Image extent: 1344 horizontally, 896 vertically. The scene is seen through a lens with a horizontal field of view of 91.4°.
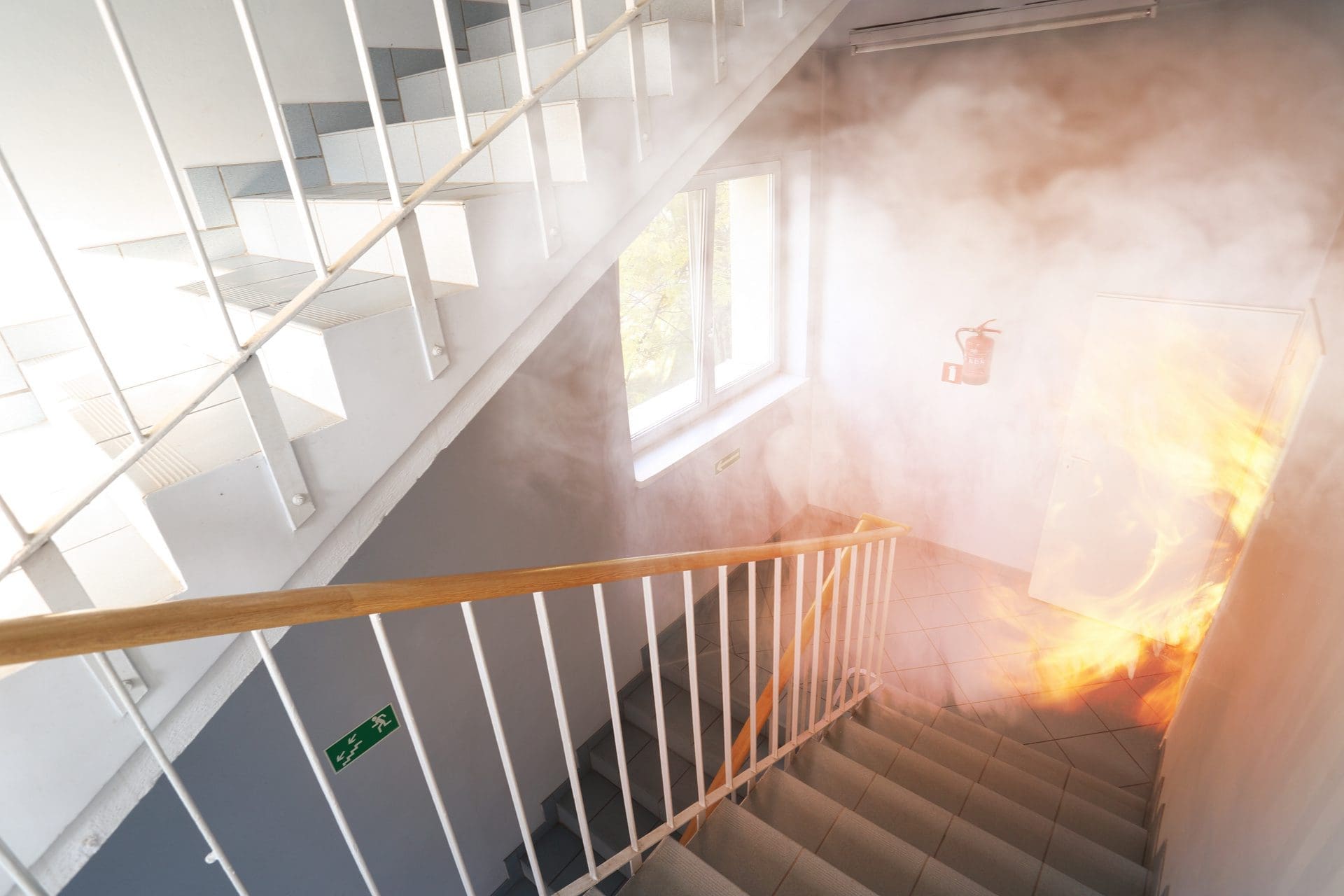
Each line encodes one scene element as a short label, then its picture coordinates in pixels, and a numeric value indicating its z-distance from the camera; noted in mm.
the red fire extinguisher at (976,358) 3760
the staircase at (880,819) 1718
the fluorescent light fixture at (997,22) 2756
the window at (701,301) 3443
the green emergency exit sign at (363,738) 2271
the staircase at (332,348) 1052
